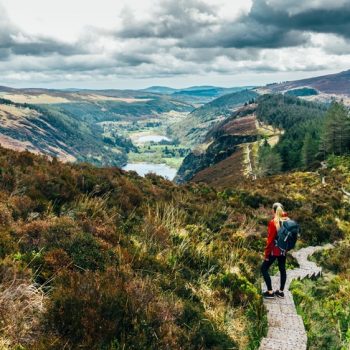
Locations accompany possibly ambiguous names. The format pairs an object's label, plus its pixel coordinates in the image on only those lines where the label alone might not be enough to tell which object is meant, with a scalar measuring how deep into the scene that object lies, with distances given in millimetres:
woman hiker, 10391
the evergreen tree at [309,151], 93688
